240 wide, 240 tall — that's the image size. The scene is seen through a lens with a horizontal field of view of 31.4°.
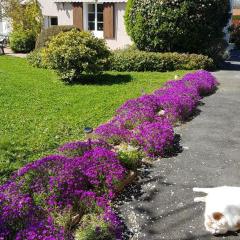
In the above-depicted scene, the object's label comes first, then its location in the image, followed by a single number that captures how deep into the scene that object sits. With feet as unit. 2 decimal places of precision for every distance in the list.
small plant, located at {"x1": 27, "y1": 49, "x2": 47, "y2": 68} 59.51
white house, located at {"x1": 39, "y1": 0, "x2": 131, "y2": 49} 74.38
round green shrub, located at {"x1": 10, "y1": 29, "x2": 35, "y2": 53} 78.07
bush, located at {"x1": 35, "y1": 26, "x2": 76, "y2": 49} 65.26
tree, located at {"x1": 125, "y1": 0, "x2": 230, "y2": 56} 57.57
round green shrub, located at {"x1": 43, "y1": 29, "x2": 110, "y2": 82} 45.70
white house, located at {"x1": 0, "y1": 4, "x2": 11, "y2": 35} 93.81
